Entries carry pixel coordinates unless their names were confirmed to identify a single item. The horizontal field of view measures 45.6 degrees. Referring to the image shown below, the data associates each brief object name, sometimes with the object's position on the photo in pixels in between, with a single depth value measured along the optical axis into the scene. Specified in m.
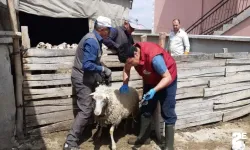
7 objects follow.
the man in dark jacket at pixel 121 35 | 5.47
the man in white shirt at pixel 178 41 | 7.32
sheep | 4.53
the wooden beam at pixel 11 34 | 4.54
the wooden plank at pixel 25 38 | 4.90
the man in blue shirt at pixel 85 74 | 4.51
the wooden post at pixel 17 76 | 4.83
